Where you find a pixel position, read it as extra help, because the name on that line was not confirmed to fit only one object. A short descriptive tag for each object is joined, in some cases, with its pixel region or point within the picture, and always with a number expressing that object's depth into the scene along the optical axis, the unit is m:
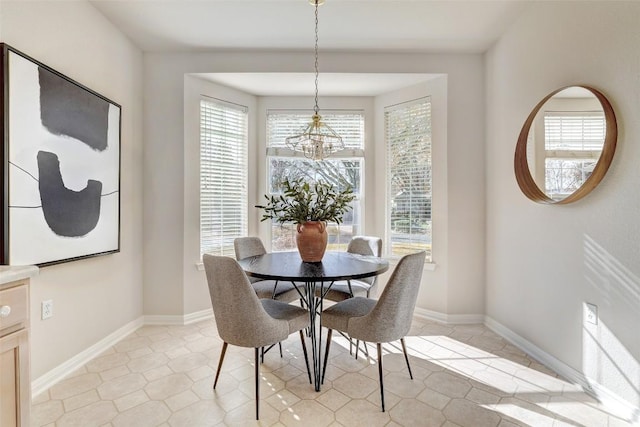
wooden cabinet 1.17
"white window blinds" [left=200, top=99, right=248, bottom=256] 3.33
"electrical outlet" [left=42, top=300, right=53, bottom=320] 2.05
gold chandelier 2.39
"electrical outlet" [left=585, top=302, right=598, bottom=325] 1.93
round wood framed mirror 1.86
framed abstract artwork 1.75
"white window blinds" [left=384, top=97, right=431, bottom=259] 3.38
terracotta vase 2.28
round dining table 1.84
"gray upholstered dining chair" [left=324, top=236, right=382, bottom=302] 2.63
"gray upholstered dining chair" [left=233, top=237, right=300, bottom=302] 2.64
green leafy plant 2.27
